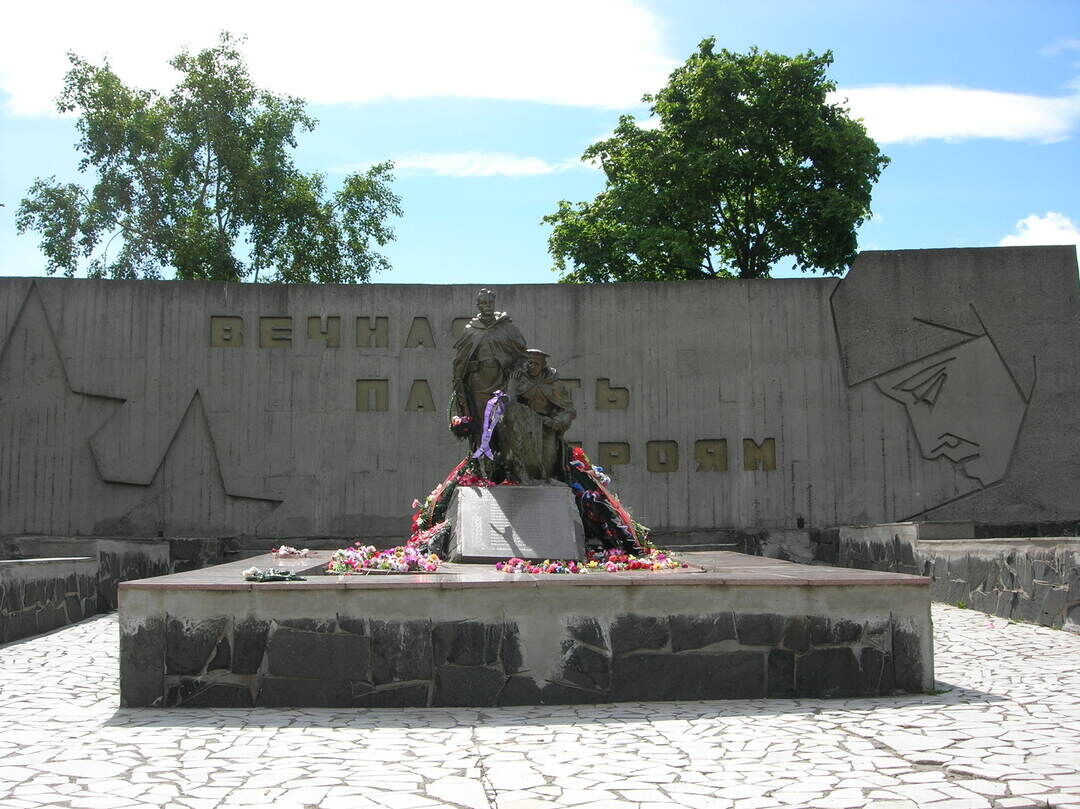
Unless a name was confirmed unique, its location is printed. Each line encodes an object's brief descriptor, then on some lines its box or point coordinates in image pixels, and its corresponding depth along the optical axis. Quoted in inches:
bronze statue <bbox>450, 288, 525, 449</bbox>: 347.9
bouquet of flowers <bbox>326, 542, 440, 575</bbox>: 269.1
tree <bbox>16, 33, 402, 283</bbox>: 956.6
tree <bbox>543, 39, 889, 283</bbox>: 867.4
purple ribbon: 328.5
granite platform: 221.5
